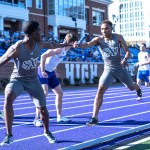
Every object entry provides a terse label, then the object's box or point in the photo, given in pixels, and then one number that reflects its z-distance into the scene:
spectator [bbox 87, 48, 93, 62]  29.52
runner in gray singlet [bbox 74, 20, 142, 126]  7.55
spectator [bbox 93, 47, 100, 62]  30.08
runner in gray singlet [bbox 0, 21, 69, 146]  5.68
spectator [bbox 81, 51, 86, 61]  28.51
